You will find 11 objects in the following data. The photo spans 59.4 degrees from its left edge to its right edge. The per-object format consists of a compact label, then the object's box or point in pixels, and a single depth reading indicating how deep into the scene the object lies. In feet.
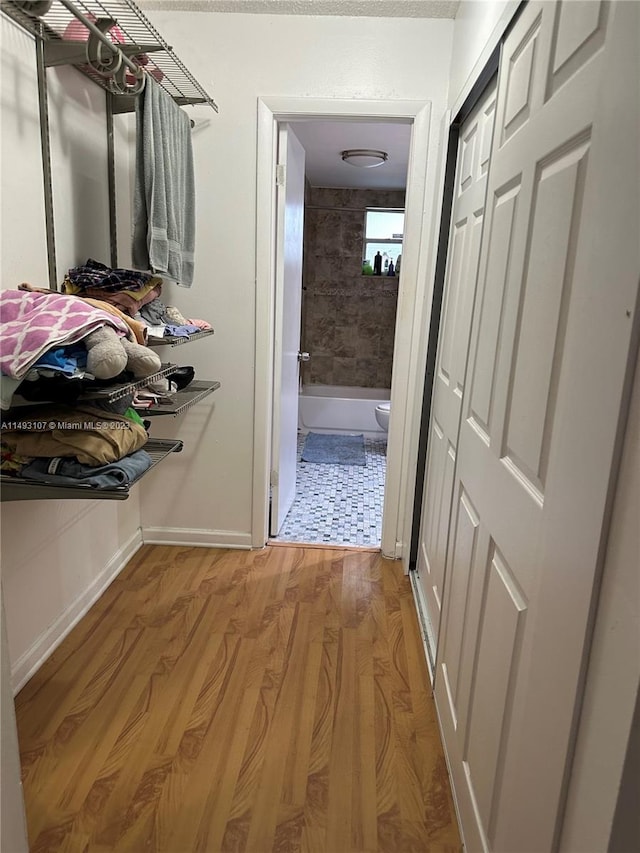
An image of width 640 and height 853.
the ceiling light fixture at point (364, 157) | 12.93
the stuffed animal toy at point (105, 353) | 4.42
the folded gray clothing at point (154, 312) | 6.63
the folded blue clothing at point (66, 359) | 4.25
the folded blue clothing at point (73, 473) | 4.72
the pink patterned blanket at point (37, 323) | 4.08
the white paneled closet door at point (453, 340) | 5.70
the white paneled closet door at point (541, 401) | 2.43
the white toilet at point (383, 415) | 16.15
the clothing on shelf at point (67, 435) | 4.76
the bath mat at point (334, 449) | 14.70
